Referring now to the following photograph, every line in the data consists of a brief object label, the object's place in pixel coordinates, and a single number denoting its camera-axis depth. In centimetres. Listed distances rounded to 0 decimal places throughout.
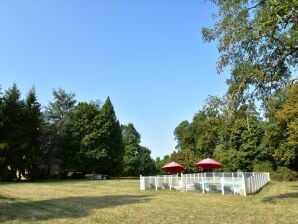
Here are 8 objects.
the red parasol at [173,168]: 2147
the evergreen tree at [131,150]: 4841
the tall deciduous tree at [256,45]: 767
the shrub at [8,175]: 2843
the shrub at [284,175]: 2669
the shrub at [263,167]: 3044
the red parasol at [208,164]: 1912
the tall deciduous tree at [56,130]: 3227
